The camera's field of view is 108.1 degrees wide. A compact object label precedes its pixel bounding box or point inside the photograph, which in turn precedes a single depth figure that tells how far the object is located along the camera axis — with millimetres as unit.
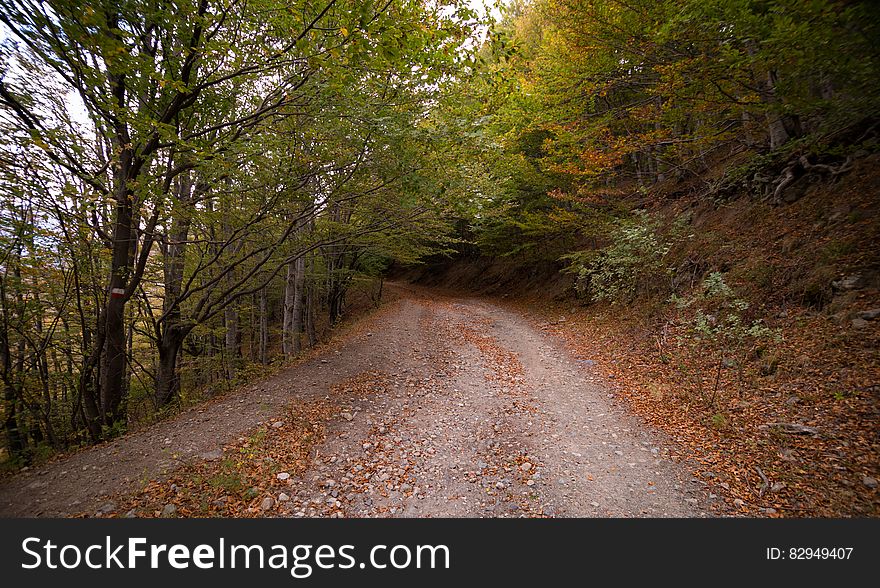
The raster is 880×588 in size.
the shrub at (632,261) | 9312
